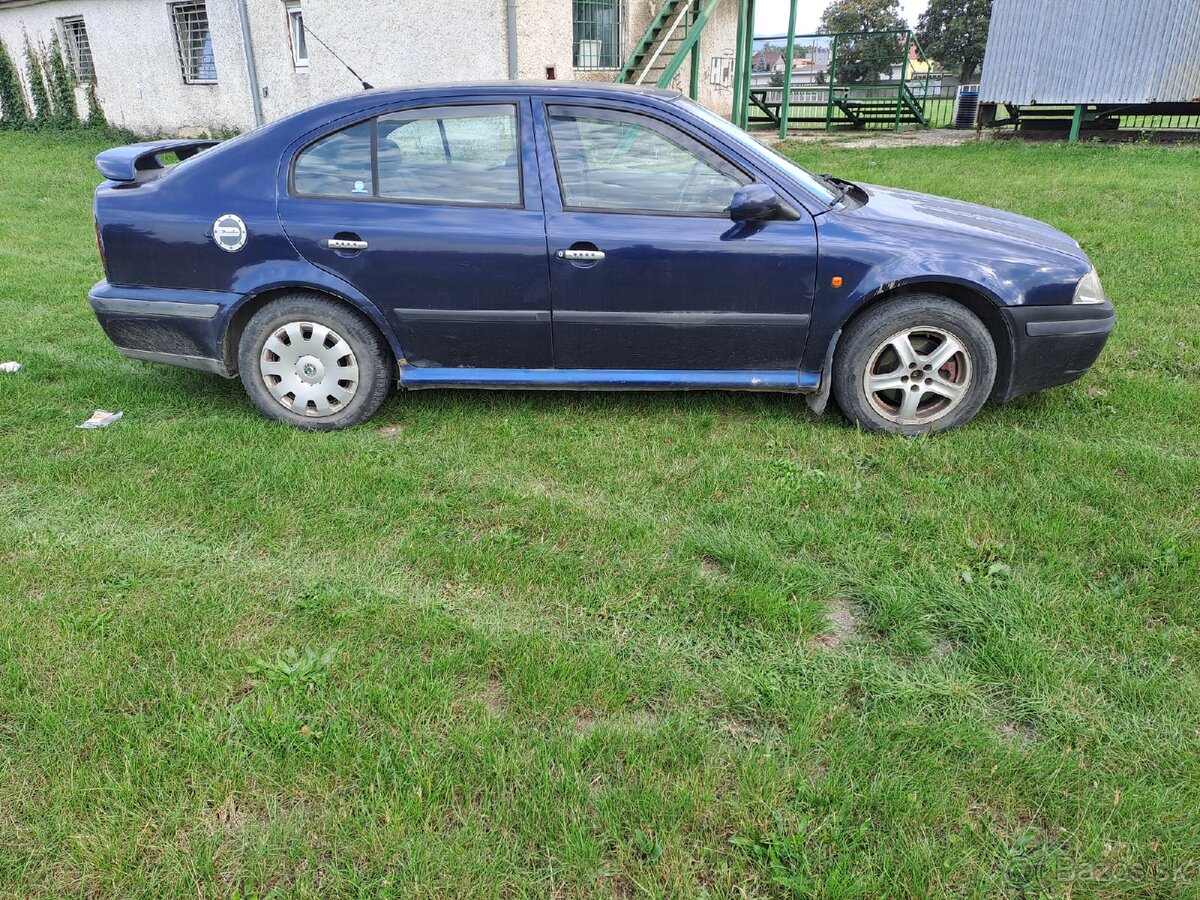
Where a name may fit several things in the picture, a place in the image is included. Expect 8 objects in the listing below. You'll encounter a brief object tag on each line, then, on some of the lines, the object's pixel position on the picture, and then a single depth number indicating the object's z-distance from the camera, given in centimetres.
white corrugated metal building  1470
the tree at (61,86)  1828
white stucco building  1239
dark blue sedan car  390
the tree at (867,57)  2285
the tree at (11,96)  1934
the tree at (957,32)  5328
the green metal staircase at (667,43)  1334
